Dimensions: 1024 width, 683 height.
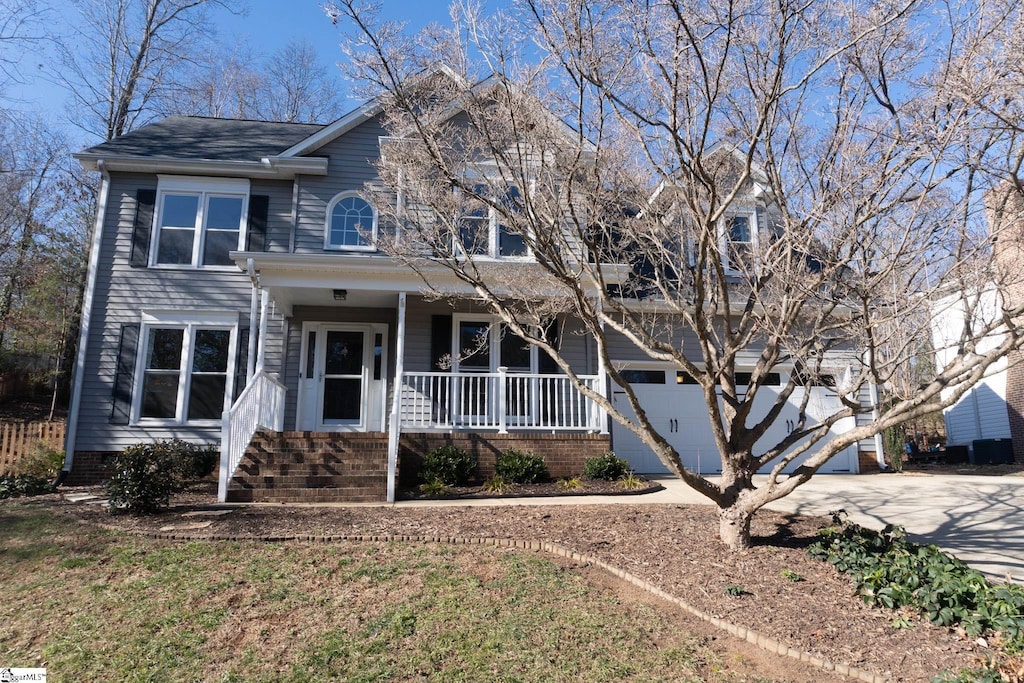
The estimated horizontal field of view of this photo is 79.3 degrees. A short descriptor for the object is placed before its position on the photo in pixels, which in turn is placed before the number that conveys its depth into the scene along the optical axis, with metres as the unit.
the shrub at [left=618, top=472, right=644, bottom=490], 9.07
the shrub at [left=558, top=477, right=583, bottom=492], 8.96
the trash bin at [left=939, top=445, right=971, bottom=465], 16.57
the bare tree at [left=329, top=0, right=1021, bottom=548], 5.15
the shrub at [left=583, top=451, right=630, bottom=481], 9.62
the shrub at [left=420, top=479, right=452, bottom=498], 8.62
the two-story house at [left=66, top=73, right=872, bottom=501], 10.09
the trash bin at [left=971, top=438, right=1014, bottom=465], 15.45
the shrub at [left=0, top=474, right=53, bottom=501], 8.91
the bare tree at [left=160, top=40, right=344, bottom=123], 23.48
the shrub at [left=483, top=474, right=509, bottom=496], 8.76
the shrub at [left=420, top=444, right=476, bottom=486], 9.10
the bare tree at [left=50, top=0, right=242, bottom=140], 19.86
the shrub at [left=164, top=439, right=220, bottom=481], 9.65
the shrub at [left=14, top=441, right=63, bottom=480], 9.84
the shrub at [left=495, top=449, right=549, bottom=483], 9.28
